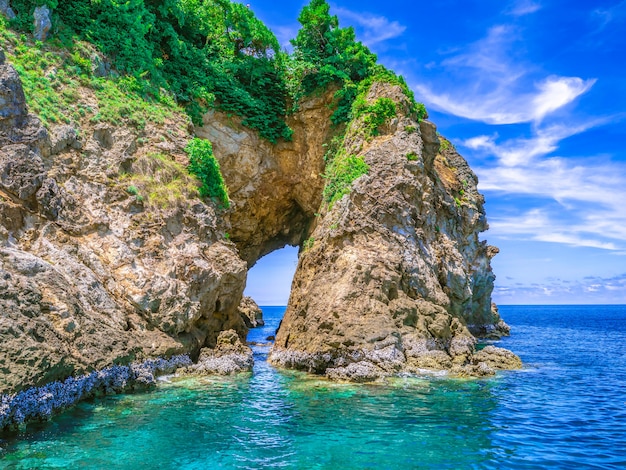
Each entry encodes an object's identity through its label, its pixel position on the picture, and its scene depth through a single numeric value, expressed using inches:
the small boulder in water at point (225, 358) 739.4
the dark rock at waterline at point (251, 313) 2276.3
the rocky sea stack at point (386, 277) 765.9
